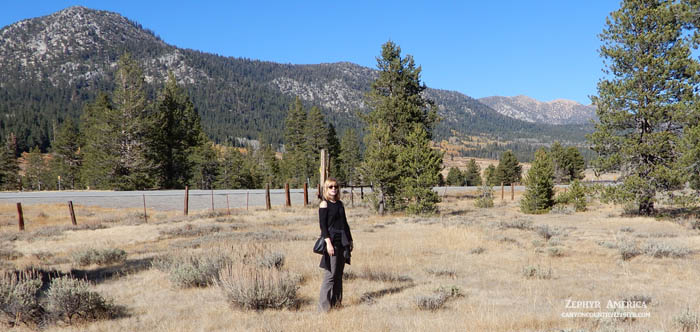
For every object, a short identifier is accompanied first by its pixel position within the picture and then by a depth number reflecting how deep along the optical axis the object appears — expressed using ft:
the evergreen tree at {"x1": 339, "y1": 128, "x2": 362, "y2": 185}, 208.03
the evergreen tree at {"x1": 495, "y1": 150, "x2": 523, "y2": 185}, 214.28
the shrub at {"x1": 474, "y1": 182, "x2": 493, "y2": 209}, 96.00
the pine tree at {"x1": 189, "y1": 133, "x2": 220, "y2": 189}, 158.20
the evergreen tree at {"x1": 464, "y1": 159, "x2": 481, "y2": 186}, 260.21
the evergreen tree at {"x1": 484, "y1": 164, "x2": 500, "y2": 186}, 219.61
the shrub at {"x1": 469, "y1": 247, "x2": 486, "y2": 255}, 34.76
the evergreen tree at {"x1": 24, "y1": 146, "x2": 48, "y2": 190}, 233.35
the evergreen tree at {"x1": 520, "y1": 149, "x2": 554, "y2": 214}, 78.02
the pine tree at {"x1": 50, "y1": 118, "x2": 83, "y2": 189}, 189.57
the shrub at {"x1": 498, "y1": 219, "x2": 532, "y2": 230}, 52.16
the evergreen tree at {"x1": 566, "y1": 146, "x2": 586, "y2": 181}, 211.00
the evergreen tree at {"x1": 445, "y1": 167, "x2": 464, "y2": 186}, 263.90
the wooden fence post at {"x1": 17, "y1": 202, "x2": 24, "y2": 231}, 56.85
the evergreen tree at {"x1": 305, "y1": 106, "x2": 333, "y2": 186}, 183.16
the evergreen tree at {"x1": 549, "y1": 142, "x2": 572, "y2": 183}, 208.44
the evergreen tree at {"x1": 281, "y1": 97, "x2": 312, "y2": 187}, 187.01
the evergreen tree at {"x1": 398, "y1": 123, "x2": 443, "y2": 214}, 66.80
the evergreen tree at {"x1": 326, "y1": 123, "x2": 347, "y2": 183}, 192.11
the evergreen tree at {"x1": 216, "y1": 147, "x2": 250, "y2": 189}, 175.22
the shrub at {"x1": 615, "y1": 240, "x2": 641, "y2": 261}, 31.86
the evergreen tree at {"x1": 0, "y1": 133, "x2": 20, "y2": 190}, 196.24
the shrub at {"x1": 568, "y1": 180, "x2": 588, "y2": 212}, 70.98
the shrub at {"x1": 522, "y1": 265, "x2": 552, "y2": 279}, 25.30
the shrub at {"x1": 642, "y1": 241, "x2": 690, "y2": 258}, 31.78
